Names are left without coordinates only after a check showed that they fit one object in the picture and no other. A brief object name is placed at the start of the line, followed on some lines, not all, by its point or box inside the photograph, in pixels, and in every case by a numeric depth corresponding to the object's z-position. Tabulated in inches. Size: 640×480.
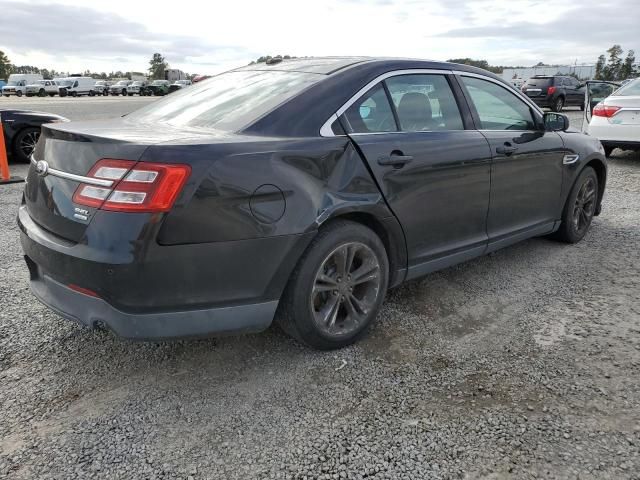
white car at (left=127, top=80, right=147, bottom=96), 2161.7
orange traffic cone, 294.5
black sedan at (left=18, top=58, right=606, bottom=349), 90.9
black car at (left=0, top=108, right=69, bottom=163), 335.9
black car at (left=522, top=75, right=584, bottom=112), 879.7
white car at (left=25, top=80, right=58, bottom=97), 2014.0
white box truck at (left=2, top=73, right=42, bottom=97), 2046.0
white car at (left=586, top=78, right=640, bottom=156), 345.4
